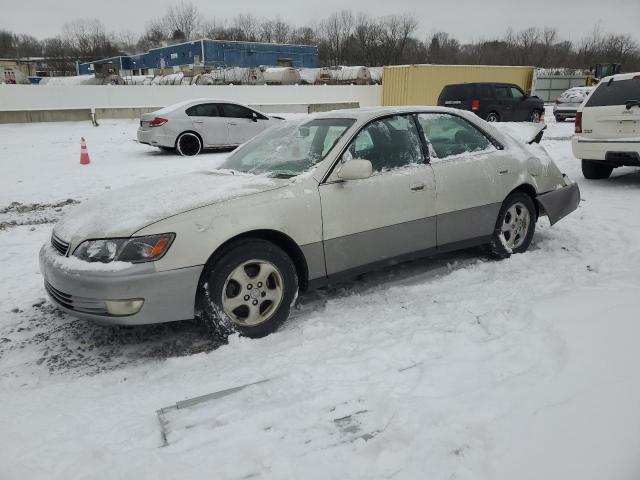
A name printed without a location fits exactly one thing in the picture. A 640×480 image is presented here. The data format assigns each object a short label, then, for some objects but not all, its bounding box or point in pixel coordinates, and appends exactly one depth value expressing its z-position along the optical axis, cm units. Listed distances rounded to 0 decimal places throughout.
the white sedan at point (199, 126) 1236
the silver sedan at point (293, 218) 307
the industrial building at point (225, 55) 5245
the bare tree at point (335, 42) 6969
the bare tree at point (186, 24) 7952
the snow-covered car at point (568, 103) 2127
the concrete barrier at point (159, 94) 2108
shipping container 2425
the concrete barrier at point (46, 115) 2016
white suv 748
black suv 1862
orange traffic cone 1126
